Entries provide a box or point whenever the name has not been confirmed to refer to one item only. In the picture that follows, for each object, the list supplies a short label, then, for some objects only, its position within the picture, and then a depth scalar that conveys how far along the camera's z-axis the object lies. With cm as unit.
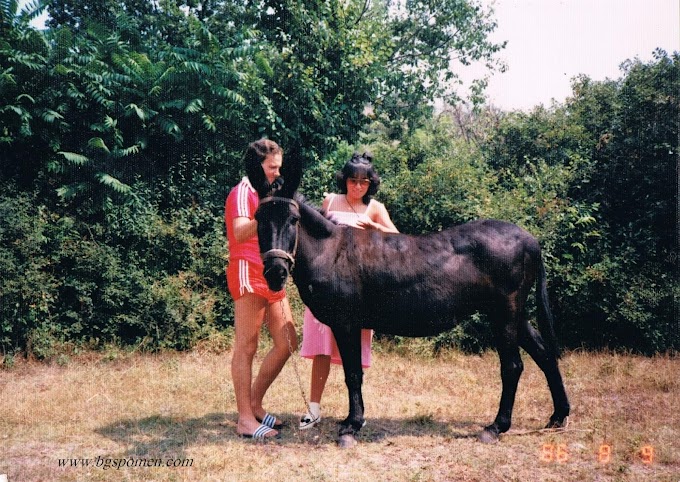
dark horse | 473
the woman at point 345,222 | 522
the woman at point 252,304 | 464
